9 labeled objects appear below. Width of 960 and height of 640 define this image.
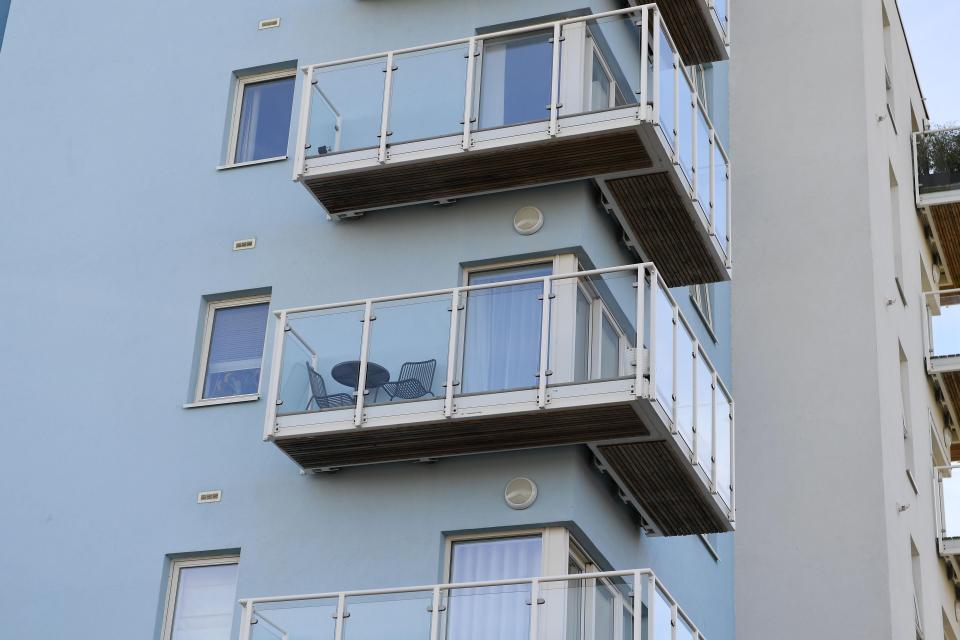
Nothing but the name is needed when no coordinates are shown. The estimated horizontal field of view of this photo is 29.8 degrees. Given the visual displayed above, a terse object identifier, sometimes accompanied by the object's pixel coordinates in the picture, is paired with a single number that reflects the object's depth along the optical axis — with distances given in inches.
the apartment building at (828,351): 805.2
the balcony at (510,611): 570.3
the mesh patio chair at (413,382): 629.9
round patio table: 635.5
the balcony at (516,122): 655.1
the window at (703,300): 817.5
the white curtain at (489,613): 572.4
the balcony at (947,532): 1014.4
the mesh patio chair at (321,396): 639.0
